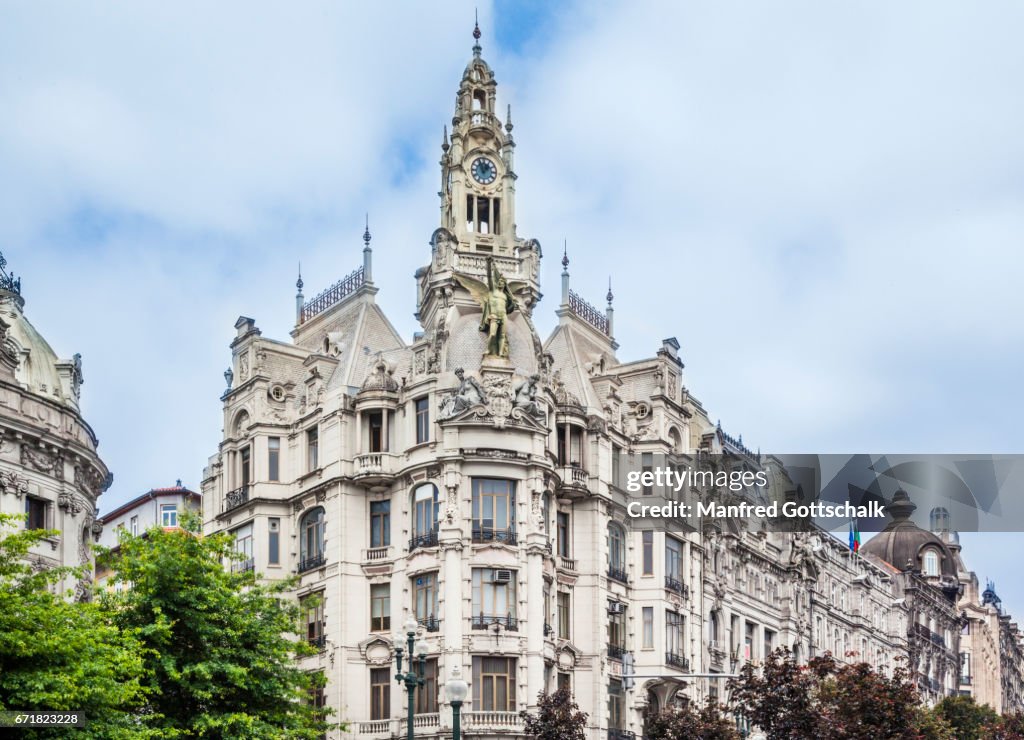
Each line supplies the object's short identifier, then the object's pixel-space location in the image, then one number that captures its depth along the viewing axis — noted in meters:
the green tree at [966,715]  99.88
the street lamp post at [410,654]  50.12
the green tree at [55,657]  42.91
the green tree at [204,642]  52.56
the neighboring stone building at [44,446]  58.75
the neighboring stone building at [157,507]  111.50
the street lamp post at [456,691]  45.75
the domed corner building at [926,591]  129.62
